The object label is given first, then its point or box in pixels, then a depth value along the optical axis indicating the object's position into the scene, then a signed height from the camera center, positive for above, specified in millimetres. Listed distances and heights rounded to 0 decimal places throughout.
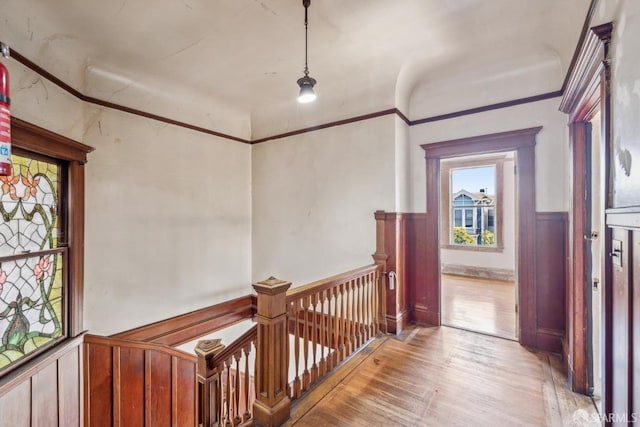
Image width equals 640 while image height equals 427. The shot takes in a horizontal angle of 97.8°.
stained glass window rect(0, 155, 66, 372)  2039 -362
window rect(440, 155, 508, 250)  6043 +241
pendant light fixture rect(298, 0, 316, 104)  2355 +1070
